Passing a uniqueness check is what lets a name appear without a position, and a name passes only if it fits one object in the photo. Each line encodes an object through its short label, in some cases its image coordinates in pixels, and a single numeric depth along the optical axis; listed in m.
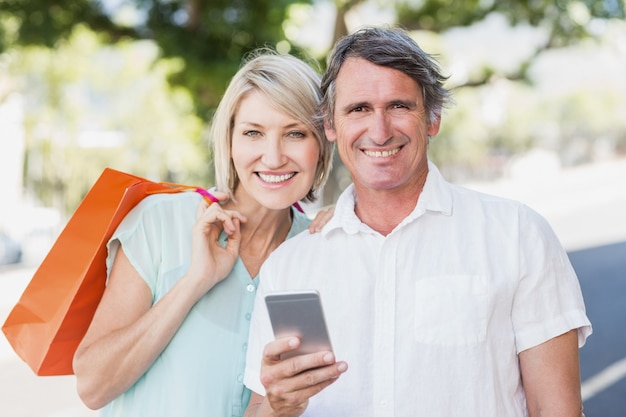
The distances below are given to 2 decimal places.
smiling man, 2.07
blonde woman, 2.47
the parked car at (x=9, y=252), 19.08
